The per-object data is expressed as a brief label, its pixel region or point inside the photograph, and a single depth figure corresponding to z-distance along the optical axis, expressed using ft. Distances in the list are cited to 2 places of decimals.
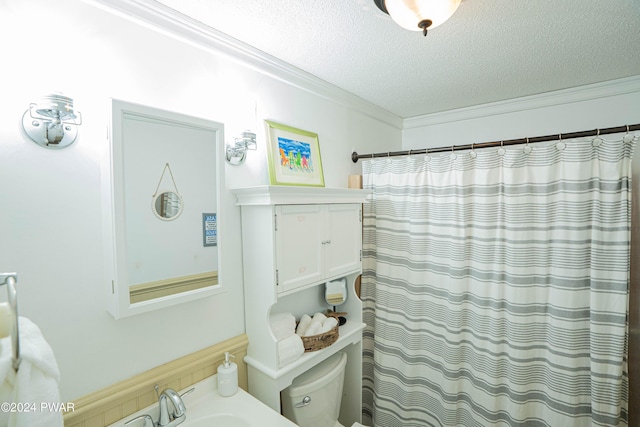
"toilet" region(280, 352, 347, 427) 4.86
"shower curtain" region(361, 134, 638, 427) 4.60
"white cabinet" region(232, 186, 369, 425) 4.42
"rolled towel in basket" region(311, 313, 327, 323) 5.55
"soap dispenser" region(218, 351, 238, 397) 4.33
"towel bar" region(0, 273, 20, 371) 1.89
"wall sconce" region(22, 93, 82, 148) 2.82
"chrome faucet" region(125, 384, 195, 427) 3.56
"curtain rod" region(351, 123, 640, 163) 4.25
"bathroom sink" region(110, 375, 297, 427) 3.84
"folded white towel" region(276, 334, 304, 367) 4.51
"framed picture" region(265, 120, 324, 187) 5.12
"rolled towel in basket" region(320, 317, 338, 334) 5.36
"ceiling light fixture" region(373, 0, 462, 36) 3.18
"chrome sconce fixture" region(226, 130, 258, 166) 4.51
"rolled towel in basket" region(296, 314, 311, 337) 5.25
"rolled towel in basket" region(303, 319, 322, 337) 5.20
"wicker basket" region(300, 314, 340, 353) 4.94
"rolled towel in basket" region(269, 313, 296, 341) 4.79
